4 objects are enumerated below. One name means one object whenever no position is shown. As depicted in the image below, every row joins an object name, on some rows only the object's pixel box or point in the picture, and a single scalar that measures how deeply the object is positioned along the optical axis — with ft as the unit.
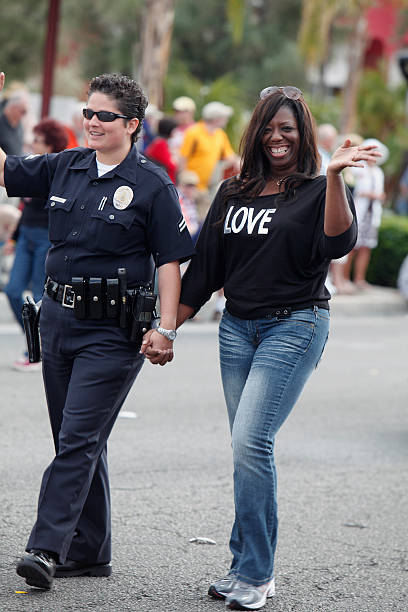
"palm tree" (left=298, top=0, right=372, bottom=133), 136.32
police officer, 26.32
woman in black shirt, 25.95
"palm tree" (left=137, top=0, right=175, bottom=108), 104.42
